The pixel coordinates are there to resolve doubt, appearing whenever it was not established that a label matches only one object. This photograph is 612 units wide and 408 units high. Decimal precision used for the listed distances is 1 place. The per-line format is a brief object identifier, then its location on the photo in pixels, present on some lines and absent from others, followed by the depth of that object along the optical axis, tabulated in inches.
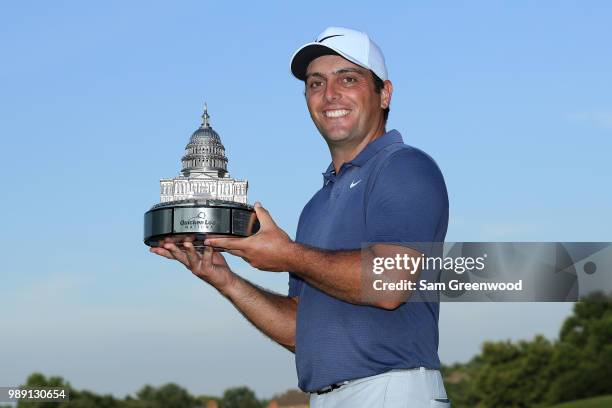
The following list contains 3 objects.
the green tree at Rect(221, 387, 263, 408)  3491.6
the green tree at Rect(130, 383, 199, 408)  3479.3
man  231.1
